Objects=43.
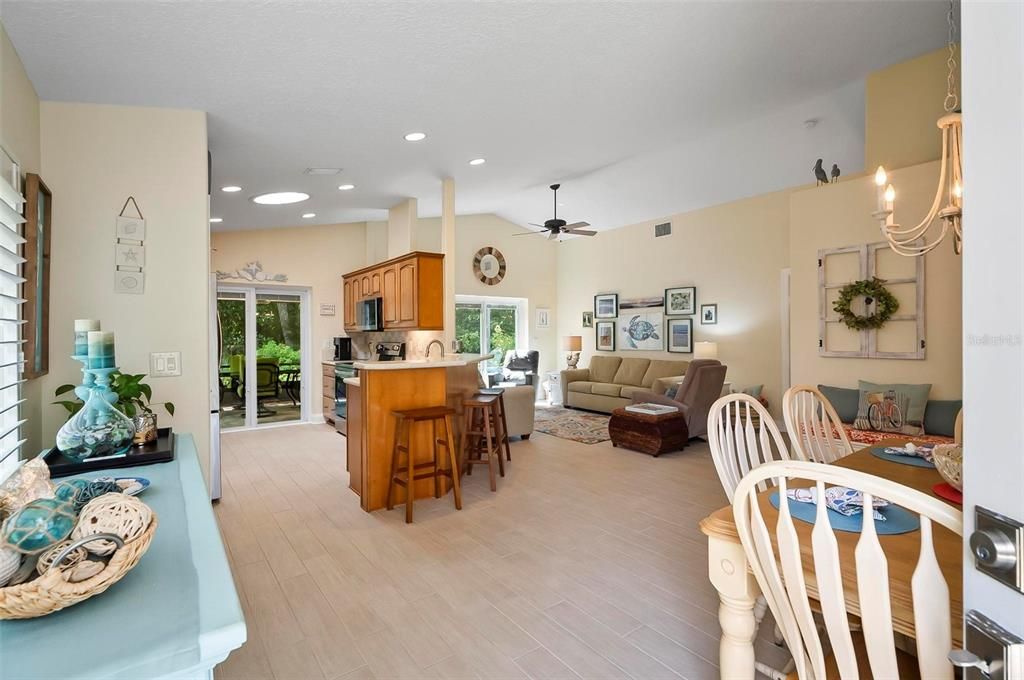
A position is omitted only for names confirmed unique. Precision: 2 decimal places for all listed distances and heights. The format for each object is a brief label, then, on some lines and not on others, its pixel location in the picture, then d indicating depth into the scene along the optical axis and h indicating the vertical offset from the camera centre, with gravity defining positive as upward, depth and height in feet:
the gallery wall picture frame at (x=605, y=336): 28.94 -0.02
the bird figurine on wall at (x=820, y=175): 13.33 +4.18
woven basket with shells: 2.52 -1.19
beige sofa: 24.97 -2.32
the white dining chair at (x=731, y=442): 6.47 -1.41
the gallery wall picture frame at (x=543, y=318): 31.89 +1.11
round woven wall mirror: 29.45 +4.06
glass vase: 5.66 -1.05
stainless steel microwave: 20.45 +0.88
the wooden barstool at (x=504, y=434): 16.42 -3.14
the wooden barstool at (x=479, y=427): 14.06 -2.64
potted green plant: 6.70 -0.90
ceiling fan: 21.39 +4.55
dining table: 3.47 -1.79
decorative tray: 5.49 -1.40
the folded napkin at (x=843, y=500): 4.57 -1.53
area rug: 20.75 -4.01
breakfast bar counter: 12.28 -1.86
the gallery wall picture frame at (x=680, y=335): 25.08 +0.03
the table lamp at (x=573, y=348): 30.12 -0.72
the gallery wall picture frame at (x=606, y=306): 28.81 +1.72
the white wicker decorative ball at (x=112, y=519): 2.89 -1.05
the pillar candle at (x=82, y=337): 6.24 -0.01
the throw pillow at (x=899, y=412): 11.59 -1.76
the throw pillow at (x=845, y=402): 12.53 -1.64
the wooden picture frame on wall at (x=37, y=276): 6.24 +0.78
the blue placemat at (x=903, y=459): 6.48 -1.61
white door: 2.02 +0.24
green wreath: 12.26 +0.80
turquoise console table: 2.33 -1.46
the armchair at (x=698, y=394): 18.95 -2.16
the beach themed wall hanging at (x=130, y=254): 7.90 +1.28
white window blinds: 5.16 +0.36
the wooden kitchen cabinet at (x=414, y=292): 17.89 +1.57
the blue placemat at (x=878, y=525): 4.25 -1.59
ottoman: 17.42 -3.35
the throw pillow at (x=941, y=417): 11.36 -1.82
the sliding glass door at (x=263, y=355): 21.93 -0.85
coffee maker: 23.62 -0.60
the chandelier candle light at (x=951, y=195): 6.50 +1.87
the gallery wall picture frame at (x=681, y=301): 24.93 +1.69
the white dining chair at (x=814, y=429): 8.01 -1.51
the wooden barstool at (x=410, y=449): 11.73 -2.65
